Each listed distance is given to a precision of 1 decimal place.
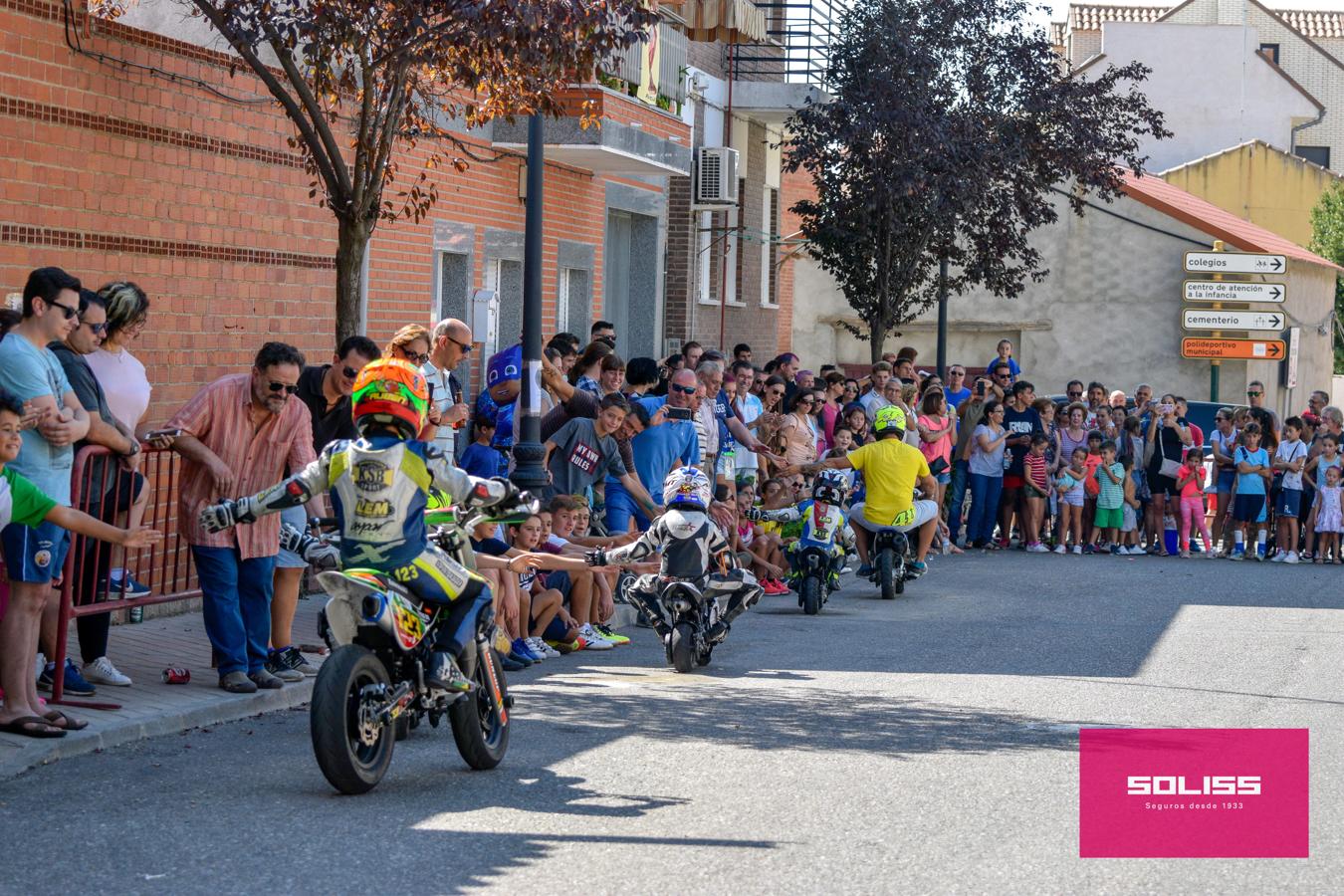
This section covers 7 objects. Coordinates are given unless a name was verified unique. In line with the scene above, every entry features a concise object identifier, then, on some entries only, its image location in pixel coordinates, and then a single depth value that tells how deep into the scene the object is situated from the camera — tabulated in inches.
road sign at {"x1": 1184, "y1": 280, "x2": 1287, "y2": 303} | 1444.4
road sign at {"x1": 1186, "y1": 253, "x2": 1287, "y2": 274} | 1405.0
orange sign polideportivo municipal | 1491.1
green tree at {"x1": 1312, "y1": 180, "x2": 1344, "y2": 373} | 2274.9
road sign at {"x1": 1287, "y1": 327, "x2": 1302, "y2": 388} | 1603.1
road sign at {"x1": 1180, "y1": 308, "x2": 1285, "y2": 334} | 1455.5
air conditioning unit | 1014.4
